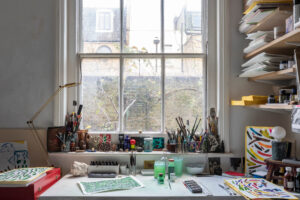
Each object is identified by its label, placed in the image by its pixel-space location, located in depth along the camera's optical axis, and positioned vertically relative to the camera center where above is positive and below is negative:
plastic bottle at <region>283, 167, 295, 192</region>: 1.69 -0.51
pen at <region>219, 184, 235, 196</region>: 1.69 -0.59
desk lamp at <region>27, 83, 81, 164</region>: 2.30 -0.14
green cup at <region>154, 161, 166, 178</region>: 2.06 -0.52
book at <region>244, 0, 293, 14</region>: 1.74 +0.68
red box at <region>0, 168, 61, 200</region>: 1.68 -0.58
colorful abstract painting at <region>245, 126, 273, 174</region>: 2.07 -0.36
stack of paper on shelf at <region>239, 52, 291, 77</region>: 1.80 +0.29
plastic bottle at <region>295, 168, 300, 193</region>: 1.68 -0.51
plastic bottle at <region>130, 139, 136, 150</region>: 2.31 -0.36
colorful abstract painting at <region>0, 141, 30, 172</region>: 2.28 -0.46
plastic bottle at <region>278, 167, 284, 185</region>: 1.84 -0.52
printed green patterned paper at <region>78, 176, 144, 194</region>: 1.78 -0.59
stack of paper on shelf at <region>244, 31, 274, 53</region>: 1.84 +0.48
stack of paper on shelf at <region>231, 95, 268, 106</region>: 1.97 +0.02
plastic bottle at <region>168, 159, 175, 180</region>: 2.03 -0.50
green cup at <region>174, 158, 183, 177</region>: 2.14 -0.53
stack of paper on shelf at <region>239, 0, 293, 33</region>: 1.74 +0.66
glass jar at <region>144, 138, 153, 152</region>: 2.33 -0.38
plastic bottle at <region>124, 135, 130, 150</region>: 2.36 -0.37
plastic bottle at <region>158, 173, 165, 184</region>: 1.91 -0.56
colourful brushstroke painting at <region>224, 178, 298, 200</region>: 1.55 -0.55
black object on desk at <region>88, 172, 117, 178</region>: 2.08 -0.58
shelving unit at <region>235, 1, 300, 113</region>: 1.61 +0.40
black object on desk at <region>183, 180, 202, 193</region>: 1.72 -0.58
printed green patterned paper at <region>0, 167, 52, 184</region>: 1.68 -0.51
